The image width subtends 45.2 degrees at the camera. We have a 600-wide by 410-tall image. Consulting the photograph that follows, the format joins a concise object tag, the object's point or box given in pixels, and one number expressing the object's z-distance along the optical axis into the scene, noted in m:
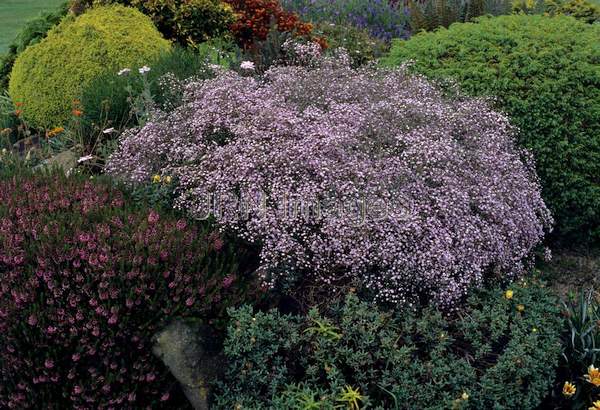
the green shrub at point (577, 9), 9.11
